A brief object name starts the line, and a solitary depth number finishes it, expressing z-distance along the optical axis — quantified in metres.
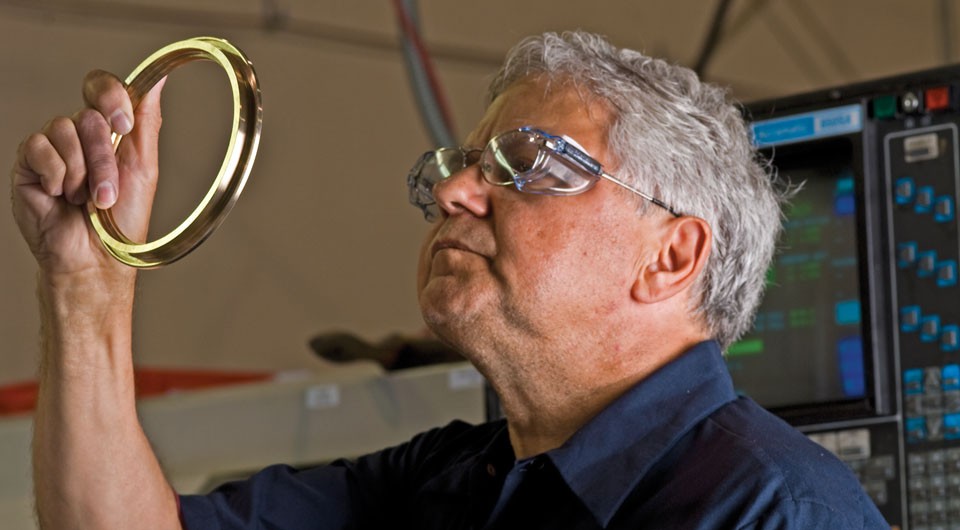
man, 1.43
